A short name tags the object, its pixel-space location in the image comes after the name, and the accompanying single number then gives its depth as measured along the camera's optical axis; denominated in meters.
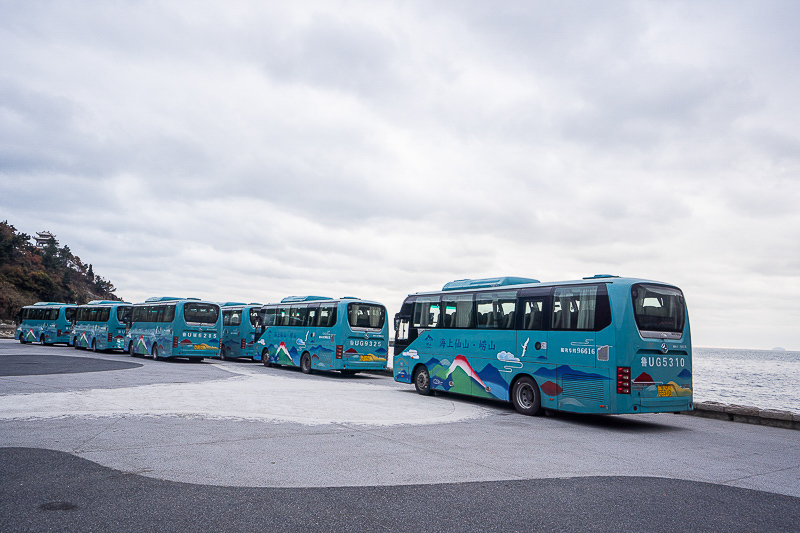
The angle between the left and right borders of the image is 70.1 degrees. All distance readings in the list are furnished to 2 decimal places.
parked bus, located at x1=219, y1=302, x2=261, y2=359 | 30.95
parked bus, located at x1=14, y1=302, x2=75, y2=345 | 39.50
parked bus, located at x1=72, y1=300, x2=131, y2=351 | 33.50
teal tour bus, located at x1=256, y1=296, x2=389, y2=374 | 21.78
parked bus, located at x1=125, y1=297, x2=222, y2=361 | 26.78
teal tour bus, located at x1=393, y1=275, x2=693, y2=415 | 11.00
